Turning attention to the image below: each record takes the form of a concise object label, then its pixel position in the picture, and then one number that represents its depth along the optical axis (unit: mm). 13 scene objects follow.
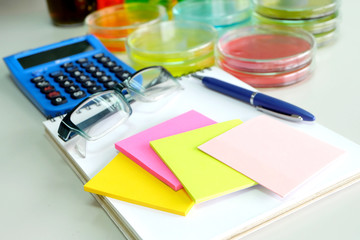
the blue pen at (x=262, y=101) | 678
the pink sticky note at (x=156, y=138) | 624
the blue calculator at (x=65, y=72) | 743
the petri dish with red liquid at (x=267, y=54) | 744
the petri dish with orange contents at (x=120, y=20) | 854
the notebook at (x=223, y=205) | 587
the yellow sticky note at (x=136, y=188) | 602
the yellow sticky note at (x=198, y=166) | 603
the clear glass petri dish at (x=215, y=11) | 849
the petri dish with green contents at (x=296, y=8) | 809
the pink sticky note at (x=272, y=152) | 611
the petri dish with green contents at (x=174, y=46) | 782
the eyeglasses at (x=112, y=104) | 674
